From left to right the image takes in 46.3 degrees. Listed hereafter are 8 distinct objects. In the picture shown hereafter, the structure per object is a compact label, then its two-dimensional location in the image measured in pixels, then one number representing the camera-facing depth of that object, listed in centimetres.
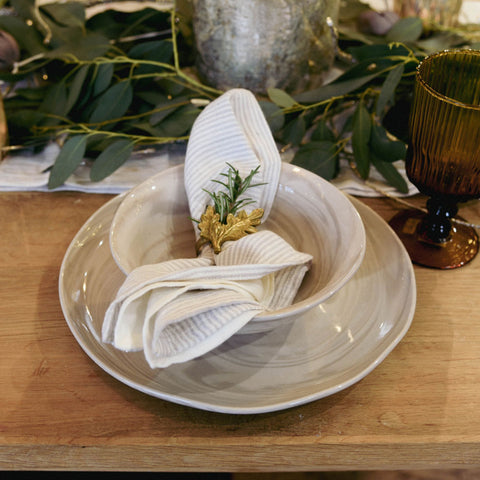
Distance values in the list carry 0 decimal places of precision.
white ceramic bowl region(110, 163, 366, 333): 42
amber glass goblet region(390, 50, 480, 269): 45
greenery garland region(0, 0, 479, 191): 60
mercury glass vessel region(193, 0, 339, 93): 63
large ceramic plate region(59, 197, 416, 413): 38
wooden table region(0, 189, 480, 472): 38
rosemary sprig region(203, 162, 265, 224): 47
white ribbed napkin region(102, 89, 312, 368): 36
